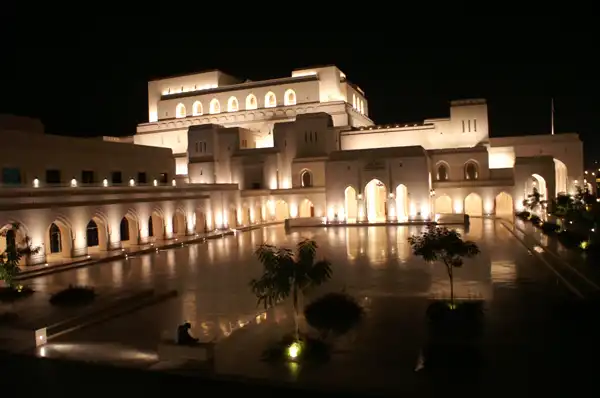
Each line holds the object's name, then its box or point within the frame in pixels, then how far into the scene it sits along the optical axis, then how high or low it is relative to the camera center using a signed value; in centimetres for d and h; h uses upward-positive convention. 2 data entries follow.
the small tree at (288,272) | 894 -134
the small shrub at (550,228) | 2399 -204
